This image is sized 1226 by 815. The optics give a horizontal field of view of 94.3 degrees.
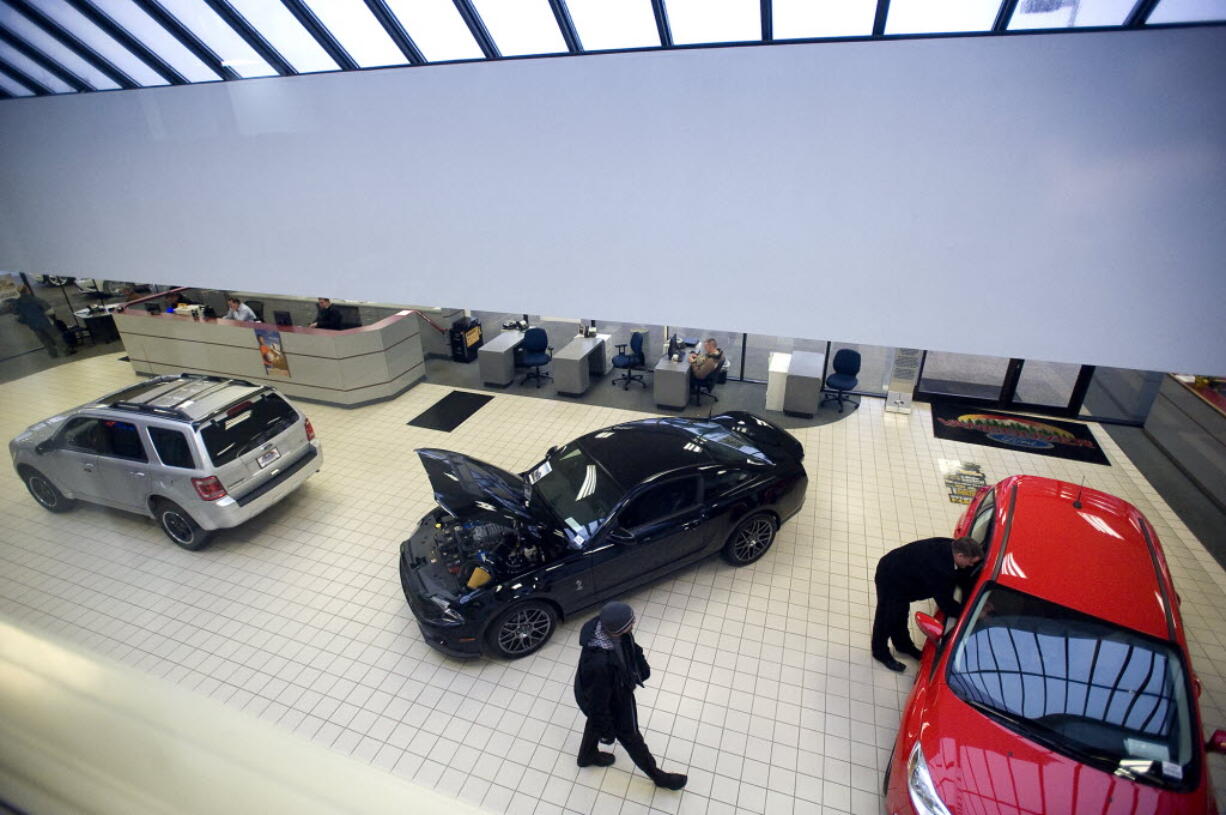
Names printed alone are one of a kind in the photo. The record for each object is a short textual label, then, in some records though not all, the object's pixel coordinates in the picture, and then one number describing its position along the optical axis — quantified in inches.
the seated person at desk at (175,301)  370.6
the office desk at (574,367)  333.4
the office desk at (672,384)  316.8
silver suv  197.8
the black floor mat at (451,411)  308.7
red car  102.8
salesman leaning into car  144.3
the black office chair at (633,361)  341.7
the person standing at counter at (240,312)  344.2
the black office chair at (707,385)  325.4
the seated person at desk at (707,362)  317.1
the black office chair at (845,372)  307.6
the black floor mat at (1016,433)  278.5
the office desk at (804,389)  304.8
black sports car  158.9
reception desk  317.1
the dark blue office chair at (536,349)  345.4
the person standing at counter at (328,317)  321.1
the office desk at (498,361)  346.0
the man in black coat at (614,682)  123.0
